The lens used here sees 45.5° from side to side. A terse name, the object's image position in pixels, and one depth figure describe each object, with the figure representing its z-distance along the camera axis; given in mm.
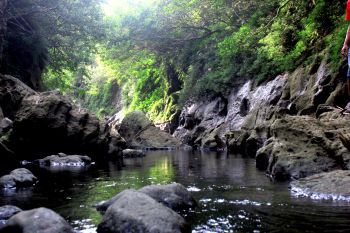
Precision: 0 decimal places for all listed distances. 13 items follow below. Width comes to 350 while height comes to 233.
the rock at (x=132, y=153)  19484
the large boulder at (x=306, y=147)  8867
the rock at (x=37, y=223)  4707
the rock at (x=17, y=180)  8969
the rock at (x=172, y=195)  6379
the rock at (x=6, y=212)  5703
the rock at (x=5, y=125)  14547
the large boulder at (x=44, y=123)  15516
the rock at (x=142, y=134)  27109
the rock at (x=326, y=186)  6805
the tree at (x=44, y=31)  18469
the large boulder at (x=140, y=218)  4695
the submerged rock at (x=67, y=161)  14672
